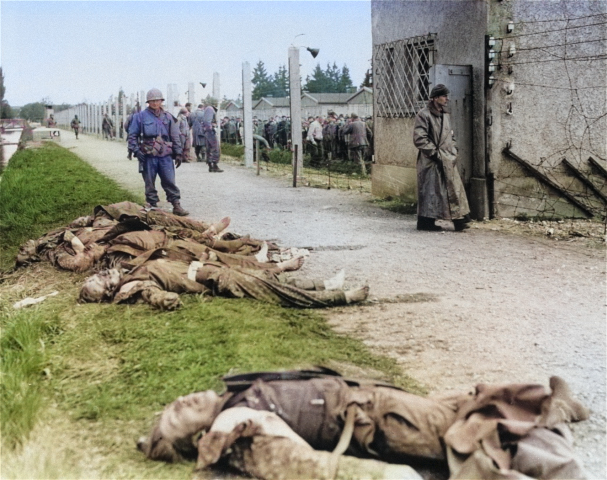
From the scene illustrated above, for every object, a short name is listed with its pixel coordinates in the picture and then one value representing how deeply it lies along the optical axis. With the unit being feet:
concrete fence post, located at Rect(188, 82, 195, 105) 93.25
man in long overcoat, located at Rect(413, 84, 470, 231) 29.04
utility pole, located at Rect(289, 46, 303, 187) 53.62
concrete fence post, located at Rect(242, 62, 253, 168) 67.56
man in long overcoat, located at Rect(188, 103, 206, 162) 75.10
